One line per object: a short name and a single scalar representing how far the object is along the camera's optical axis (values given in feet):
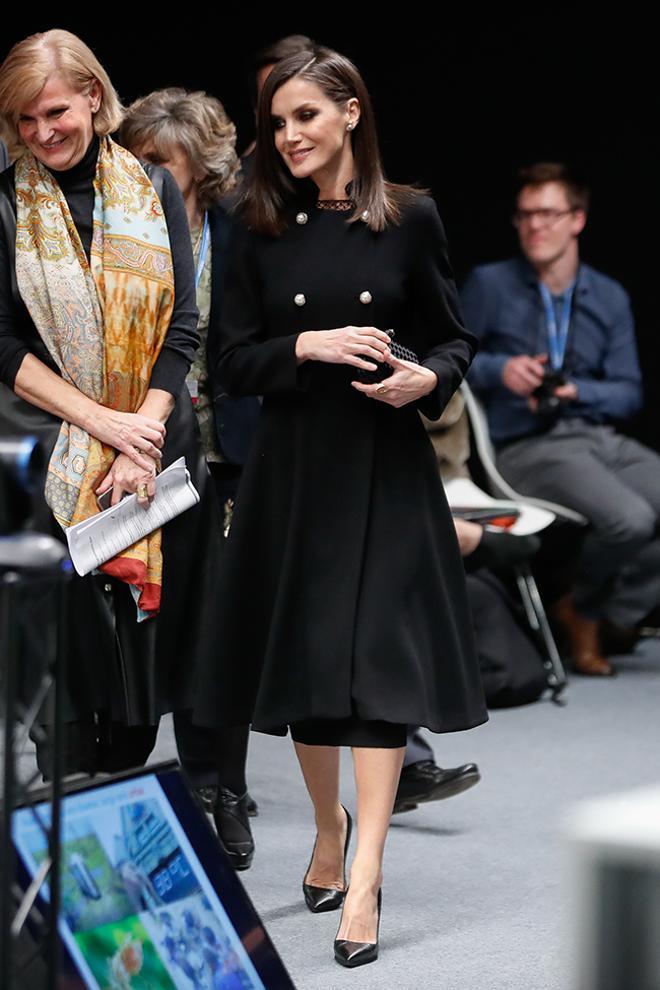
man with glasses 35.14
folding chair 32.96
